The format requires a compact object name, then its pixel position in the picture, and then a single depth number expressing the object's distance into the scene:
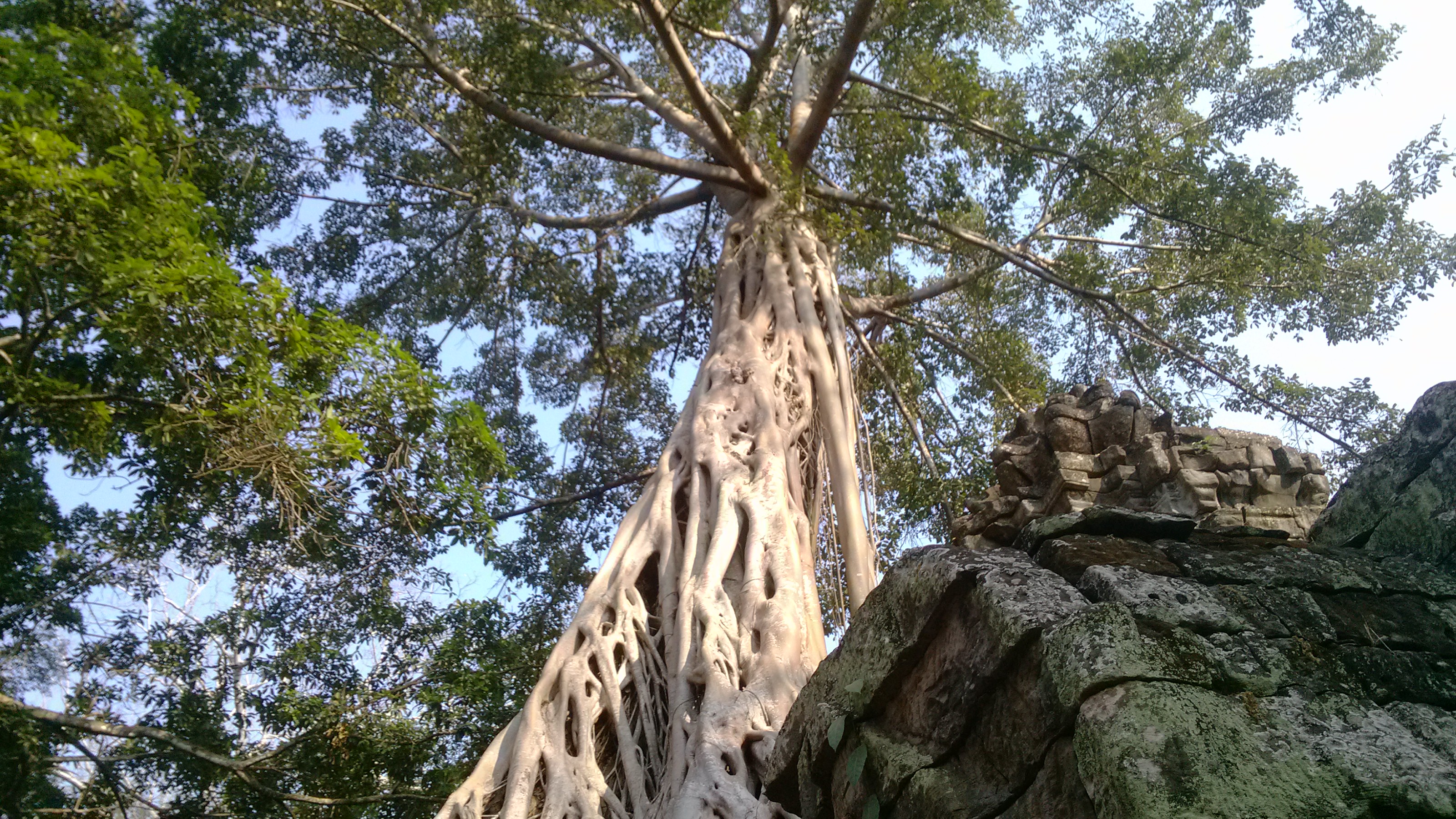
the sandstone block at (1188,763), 1.28
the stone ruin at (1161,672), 1.34
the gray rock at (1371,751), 1.29
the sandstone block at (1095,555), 1.82
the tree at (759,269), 3.86
